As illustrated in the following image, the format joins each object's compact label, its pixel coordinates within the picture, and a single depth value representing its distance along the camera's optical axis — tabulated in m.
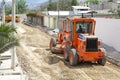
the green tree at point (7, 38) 5.34
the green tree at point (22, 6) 72.41
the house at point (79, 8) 43.05
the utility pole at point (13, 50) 7.89
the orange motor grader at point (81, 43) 9.23
